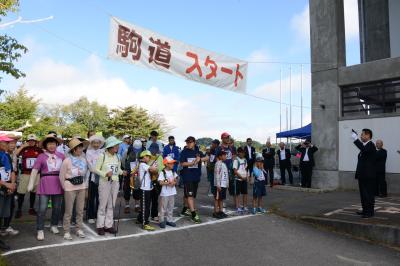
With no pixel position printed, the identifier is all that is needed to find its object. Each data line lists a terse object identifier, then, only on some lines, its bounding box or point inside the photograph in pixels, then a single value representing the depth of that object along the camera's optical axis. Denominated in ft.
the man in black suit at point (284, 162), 49.88
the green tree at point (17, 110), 124.67
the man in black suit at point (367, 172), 26.27
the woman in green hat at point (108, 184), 21.40
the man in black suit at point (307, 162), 45.09
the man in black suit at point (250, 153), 41.10
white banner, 26.73
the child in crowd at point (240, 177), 29.01
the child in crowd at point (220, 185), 27.27
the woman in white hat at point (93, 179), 24.42
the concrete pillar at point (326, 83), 44.52
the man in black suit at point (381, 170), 36.23
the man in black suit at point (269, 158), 48.88
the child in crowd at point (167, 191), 23.86
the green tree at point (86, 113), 228.43
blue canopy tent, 65.60
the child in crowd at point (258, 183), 29.25
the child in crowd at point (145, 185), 23.44
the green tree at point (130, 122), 198.18
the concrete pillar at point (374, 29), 59.77
